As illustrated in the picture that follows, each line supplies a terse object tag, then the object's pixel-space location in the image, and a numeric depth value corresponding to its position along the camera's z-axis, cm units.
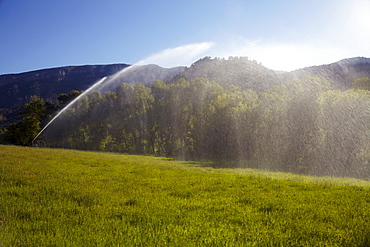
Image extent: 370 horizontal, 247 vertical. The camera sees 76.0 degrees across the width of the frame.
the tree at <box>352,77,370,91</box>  3939
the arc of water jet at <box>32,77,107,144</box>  8794
